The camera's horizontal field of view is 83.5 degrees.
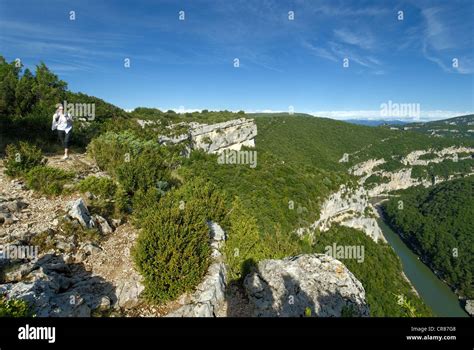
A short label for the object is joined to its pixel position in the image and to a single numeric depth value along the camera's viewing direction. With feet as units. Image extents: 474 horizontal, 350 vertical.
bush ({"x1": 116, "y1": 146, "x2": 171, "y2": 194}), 24.90
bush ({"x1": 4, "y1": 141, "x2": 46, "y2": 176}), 24.16
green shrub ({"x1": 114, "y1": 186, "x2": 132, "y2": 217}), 22.79
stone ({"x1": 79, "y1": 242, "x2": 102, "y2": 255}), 17.54
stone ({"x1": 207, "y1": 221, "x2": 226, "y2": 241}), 21.82
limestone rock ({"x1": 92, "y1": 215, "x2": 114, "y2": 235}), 20.07
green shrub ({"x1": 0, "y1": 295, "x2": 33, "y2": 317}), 8.82
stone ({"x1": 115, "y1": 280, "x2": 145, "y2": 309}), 14.94
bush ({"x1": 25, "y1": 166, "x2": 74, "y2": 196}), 22.21
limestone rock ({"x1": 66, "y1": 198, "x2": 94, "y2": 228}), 19.08
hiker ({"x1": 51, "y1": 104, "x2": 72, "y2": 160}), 29.29
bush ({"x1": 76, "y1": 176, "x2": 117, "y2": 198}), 23.39
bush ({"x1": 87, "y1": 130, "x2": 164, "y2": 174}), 30.22
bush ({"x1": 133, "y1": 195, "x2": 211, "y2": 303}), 15.31
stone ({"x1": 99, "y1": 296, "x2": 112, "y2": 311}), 13.91
